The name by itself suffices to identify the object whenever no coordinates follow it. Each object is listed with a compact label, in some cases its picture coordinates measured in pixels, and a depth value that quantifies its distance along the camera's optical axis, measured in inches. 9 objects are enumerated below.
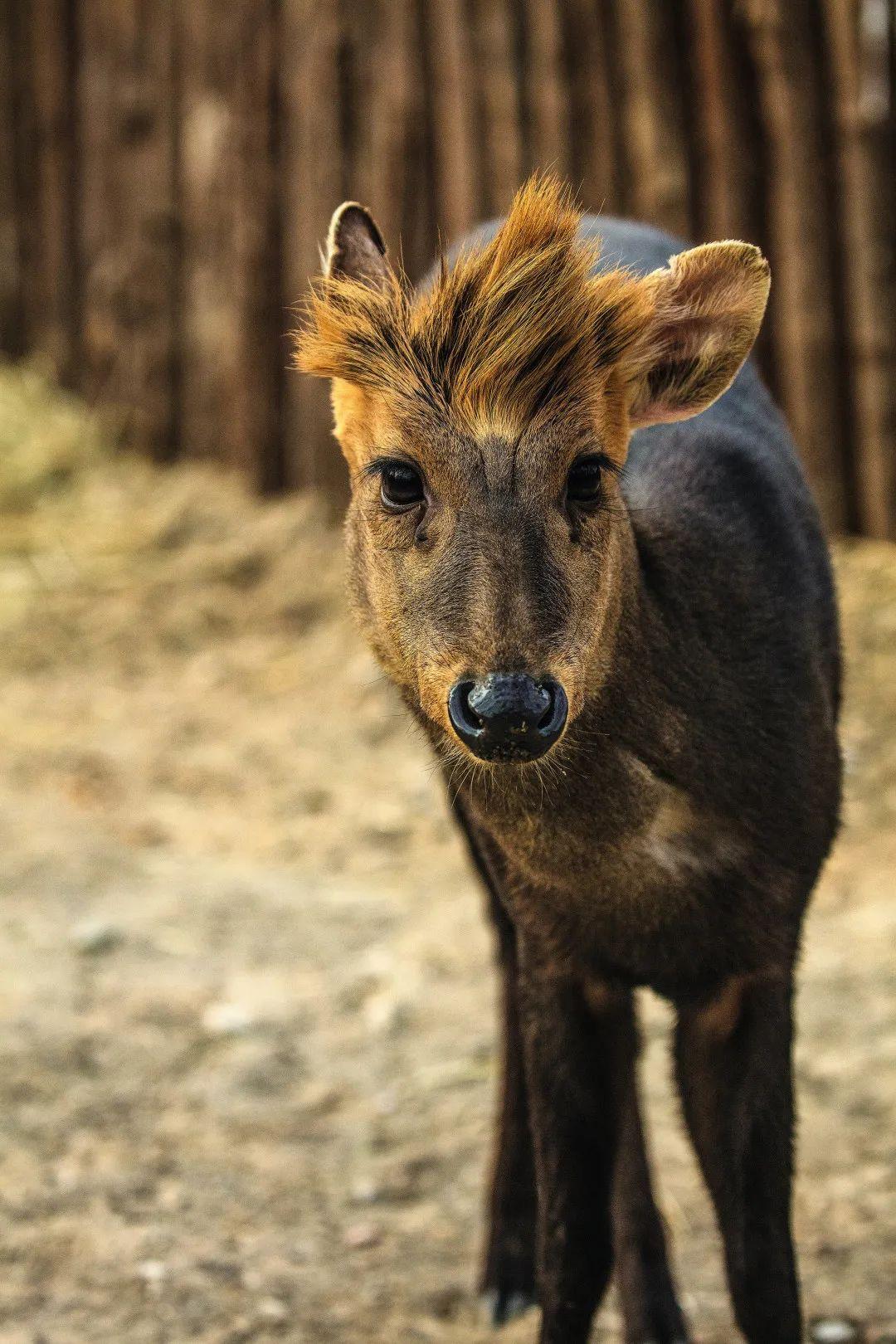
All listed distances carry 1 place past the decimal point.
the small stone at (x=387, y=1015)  454.0
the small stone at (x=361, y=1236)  371.2
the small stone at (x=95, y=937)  479.5
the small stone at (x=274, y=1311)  344.2
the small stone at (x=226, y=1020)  448.4
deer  252.2
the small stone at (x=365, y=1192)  386.6
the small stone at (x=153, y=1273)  351.3
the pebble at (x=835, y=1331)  334.6
